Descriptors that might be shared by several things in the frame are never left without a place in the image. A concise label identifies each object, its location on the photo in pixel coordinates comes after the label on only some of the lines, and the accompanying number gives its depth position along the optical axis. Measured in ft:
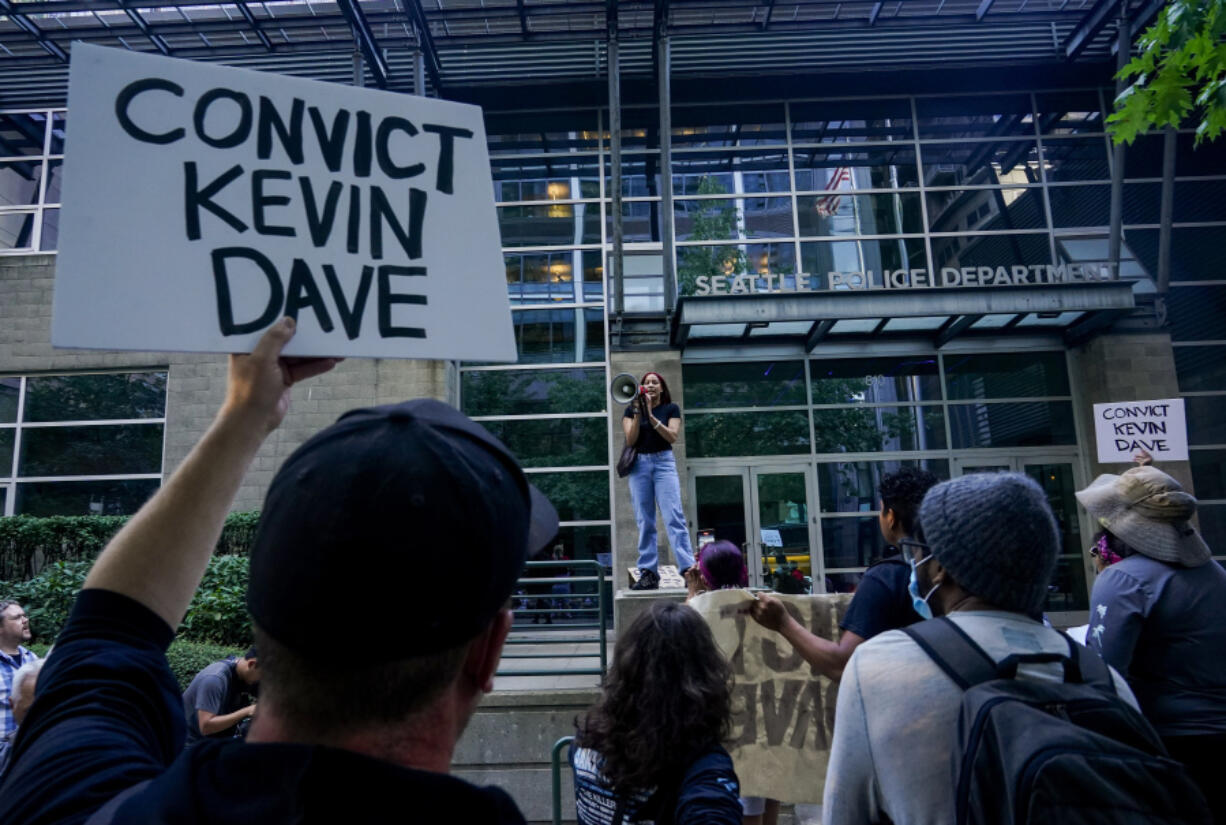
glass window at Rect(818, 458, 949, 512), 42.68
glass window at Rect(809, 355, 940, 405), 44.14
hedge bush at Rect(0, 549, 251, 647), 32.73
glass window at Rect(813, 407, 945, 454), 43.47
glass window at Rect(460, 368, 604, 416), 44.80
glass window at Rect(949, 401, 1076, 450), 43.68
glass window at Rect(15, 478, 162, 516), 43.80
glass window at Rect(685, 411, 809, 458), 43.29
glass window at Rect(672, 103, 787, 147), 48.60
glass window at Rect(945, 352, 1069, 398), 44.19
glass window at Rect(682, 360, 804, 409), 44.09
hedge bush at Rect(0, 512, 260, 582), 39.32
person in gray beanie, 5.77
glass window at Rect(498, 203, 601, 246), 47.67
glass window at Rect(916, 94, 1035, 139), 47.98
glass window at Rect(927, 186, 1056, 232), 46.37
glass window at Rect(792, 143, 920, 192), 47.60
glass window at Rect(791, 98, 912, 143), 48.37
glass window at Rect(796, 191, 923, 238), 46.75
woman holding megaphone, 24.89
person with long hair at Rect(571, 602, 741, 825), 7.94
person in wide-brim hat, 9.72
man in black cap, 2.64
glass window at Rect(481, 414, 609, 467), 44.16
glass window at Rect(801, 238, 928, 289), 46.19
